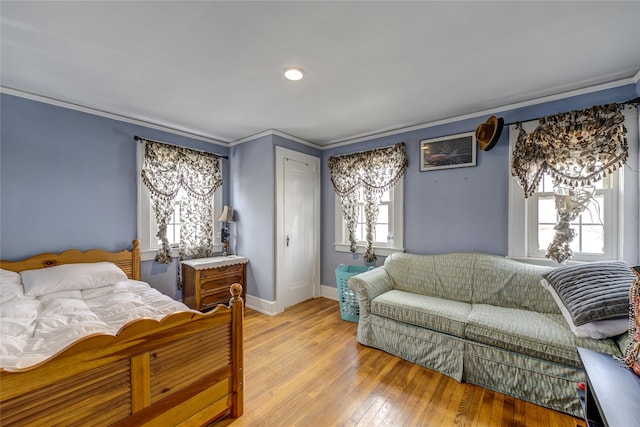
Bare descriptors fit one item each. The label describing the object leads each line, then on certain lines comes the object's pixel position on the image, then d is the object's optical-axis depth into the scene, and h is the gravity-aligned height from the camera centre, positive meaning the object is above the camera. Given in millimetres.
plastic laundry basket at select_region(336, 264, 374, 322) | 3219 -1089
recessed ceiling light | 2046 +1117
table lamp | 3805 -224
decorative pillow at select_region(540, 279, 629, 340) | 1613 -738
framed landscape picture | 2901 +700
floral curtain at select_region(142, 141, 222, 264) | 3213 +312
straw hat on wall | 2570 +806
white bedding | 1331 -683
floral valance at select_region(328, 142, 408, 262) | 3416 +480
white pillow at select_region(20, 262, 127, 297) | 2189 -580
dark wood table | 1034 -798
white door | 3561 -222
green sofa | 1759 -873
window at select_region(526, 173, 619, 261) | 2277 -100
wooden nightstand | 3188 -857
